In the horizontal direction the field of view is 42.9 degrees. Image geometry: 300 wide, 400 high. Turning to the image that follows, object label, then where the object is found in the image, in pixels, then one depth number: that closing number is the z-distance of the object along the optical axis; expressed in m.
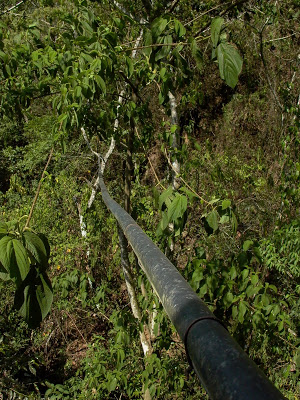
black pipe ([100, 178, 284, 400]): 0.34
